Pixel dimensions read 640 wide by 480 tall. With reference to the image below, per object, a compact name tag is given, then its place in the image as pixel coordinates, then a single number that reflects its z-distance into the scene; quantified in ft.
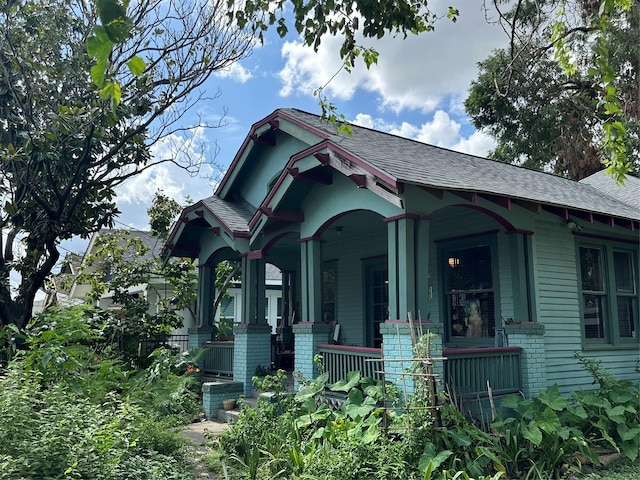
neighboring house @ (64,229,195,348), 57.06
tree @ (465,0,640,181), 65.30
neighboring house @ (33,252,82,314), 45.96
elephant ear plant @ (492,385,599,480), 20.36
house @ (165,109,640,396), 23.49
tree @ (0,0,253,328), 30.83
